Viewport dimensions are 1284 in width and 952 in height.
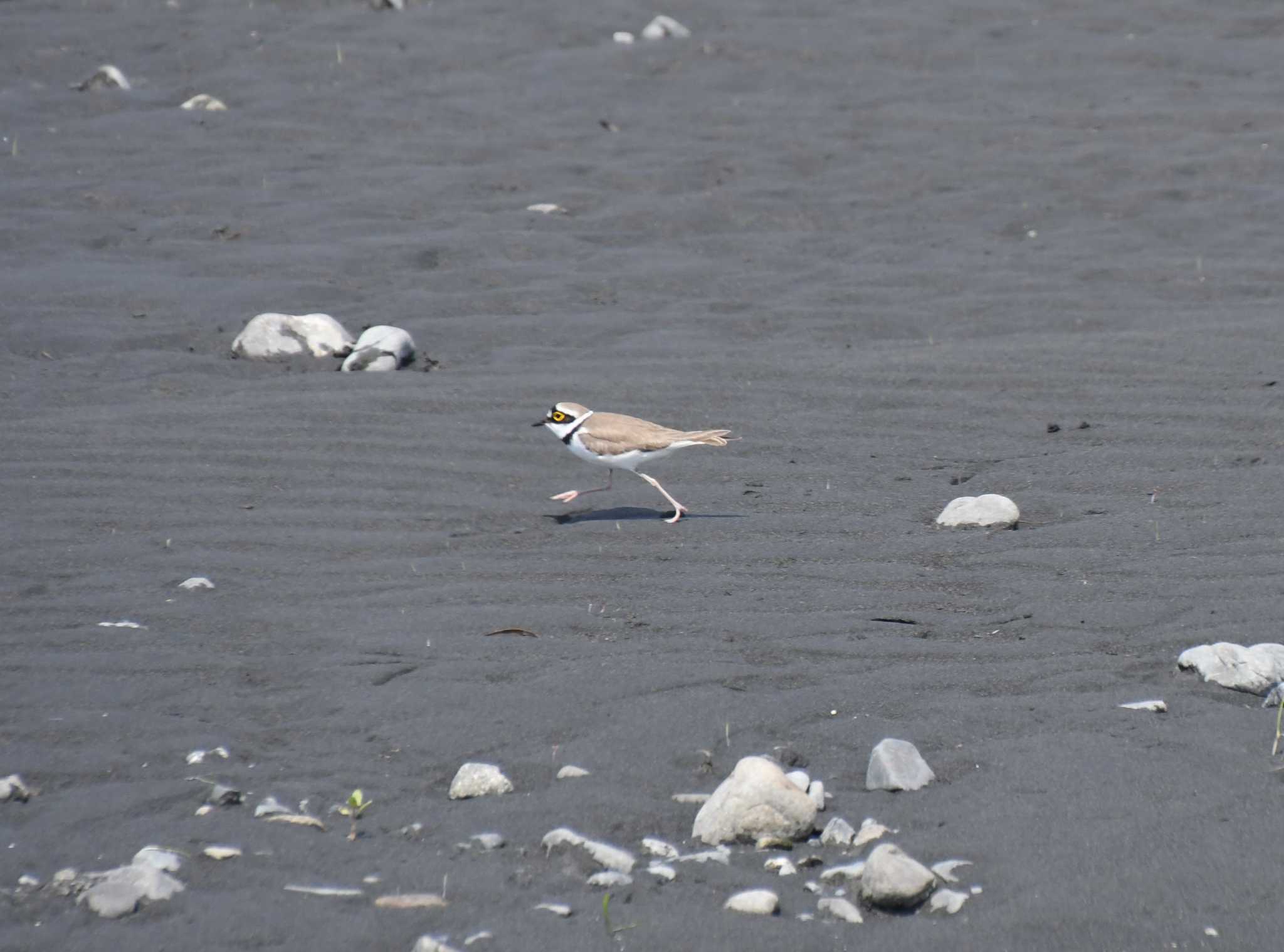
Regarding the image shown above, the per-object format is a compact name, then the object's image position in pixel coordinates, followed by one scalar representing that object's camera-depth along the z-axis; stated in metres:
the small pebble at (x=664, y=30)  27.73
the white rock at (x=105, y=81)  24.36
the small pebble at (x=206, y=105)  23.80
